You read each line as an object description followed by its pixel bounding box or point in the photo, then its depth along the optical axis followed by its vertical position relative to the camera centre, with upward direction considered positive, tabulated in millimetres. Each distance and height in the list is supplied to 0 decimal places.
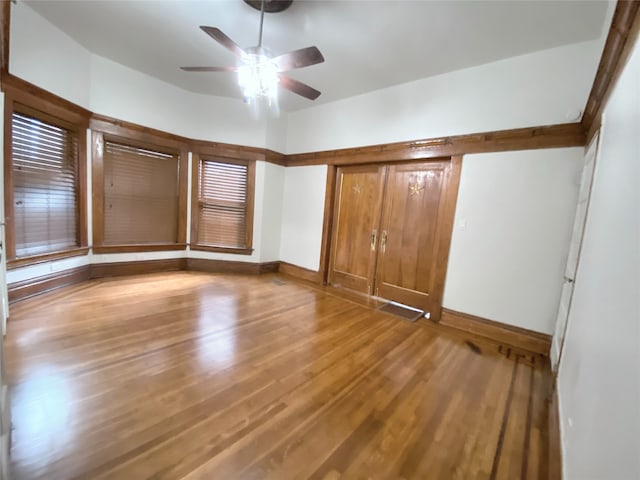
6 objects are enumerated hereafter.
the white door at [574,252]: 2088 -150
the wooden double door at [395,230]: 3404 -152
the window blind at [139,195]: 3975 +44
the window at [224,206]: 4812 -9
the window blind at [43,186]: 2932 +52
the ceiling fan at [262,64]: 2191 +1224
